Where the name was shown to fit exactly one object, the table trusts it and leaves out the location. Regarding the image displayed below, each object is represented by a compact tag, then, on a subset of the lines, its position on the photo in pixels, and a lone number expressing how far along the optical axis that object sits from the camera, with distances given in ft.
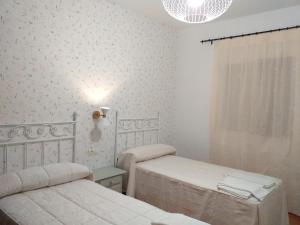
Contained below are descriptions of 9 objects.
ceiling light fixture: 5.46
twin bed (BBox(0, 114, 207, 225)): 5.41
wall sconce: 9.56
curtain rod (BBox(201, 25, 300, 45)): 9.74
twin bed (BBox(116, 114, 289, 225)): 7.00
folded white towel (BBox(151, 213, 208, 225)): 4.89
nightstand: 8.98
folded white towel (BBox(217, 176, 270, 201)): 6.99
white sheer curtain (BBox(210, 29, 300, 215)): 9.68
